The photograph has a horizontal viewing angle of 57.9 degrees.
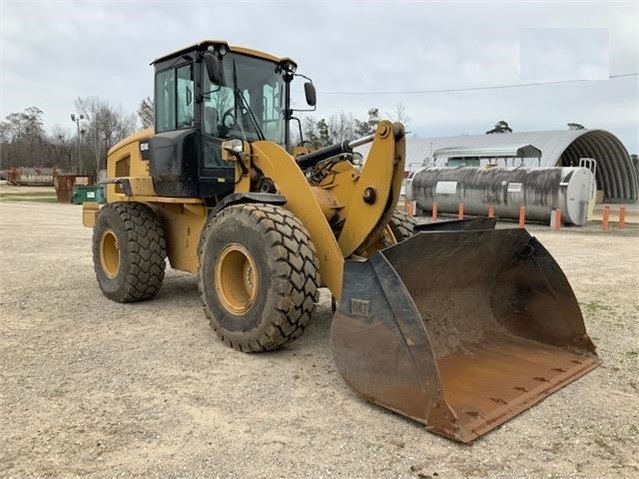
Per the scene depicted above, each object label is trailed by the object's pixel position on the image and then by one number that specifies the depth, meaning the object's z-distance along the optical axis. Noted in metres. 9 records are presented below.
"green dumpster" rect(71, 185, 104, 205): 26.09
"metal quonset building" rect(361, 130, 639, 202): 33.41
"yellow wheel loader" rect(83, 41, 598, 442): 3.60
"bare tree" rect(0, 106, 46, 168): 72.88
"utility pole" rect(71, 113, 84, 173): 50.38
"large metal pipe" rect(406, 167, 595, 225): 18.77
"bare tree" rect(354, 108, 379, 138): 55.84
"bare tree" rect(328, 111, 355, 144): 55.68
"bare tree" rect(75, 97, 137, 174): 55.81
